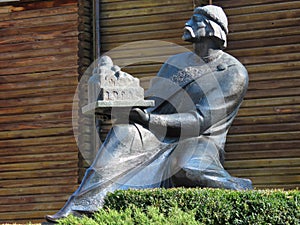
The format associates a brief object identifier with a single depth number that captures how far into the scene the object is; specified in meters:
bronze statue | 9.20
